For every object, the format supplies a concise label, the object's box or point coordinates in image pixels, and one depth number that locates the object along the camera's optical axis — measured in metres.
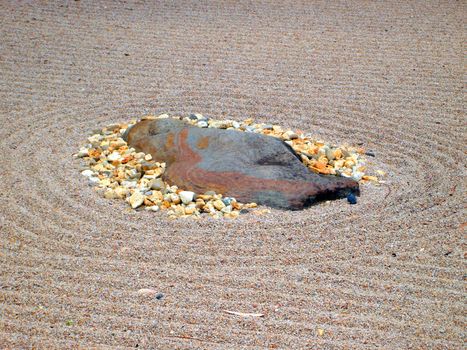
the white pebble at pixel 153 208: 4.89
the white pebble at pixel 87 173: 5.42
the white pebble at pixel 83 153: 5.73
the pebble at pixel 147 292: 3.81
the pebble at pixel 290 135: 6.06
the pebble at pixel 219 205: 4.86
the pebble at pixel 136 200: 4.93
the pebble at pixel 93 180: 5.30
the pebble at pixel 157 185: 5.12
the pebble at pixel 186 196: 4.93
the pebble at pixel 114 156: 5.66
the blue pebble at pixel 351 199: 5.01
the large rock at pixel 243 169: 4.97
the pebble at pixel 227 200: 4.91
